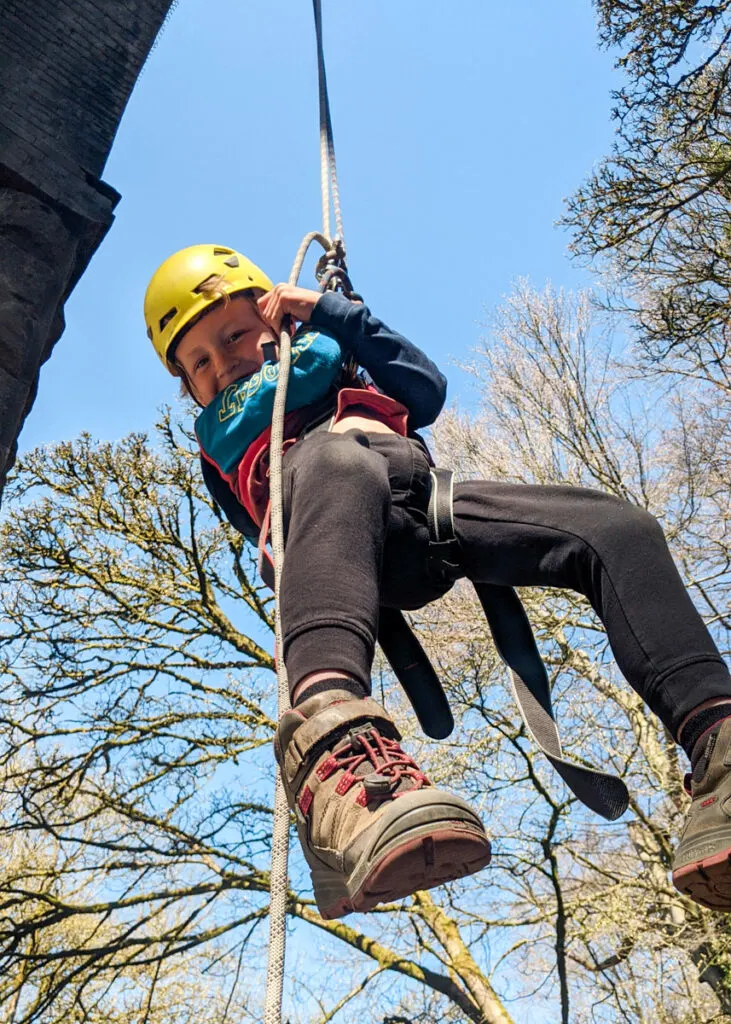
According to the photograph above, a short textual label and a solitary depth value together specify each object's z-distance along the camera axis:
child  1.46
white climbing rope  1.24
